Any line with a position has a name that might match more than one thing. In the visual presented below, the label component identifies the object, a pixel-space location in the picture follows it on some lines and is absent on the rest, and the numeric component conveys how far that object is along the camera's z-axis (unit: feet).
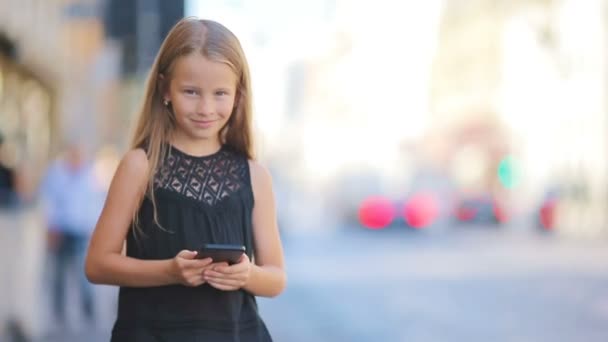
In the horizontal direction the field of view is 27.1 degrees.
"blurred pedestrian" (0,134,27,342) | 33.55
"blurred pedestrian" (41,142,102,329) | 41.52
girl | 9.48
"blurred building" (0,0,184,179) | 55.98
